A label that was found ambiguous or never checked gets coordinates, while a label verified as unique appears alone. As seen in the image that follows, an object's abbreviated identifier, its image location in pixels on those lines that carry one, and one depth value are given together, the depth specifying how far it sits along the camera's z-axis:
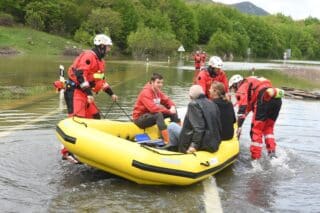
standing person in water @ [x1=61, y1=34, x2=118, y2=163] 7.99
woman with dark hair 7.87
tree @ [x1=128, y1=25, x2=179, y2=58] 65.00
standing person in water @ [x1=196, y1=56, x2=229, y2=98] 9.59
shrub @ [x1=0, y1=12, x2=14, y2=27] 63.44
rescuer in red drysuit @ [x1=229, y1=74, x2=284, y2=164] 8.49
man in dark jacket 7.05
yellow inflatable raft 6.53
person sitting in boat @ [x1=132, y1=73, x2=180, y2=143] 8.12
